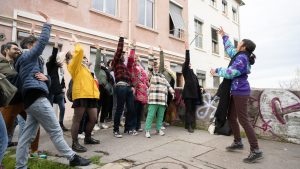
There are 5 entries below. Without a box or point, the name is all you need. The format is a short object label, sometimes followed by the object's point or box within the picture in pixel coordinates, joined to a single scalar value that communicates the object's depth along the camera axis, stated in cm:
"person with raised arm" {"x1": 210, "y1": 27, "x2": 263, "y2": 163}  425
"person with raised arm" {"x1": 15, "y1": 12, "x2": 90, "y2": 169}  344
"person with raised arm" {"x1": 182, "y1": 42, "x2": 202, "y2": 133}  671
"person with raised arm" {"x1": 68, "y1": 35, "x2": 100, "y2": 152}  442
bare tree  2203
